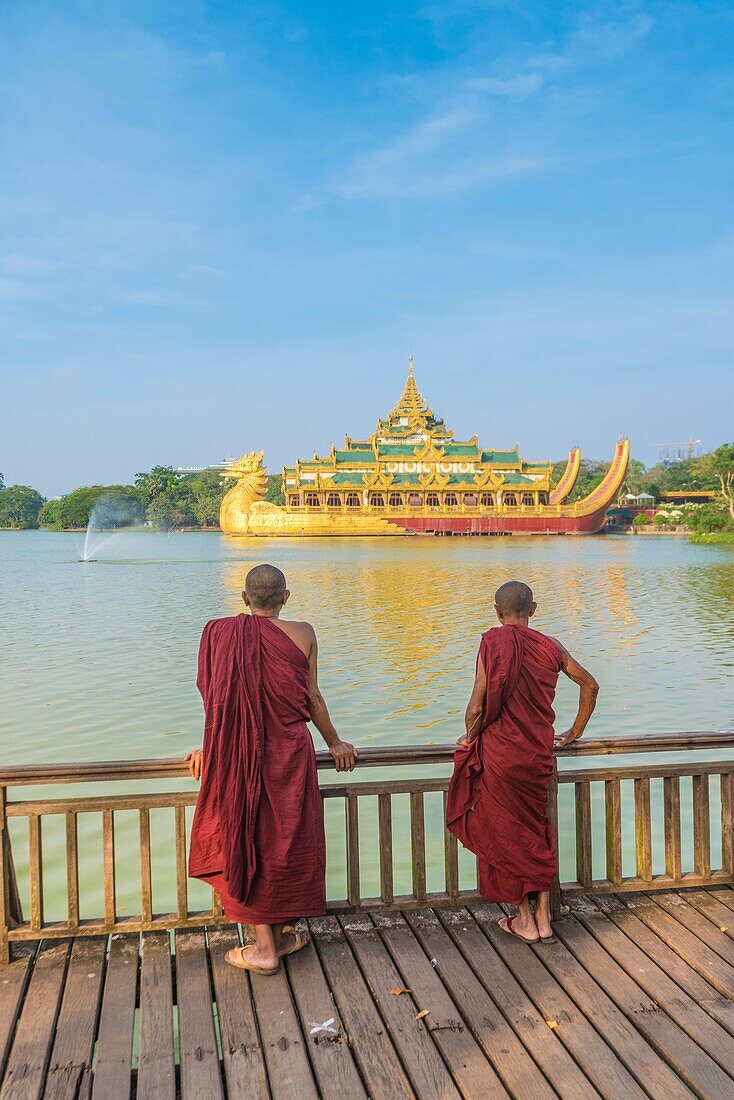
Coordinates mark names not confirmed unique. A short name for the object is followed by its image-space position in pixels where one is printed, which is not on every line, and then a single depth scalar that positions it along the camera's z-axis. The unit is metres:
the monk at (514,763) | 3.12
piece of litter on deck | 2.65
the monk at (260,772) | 2.88
